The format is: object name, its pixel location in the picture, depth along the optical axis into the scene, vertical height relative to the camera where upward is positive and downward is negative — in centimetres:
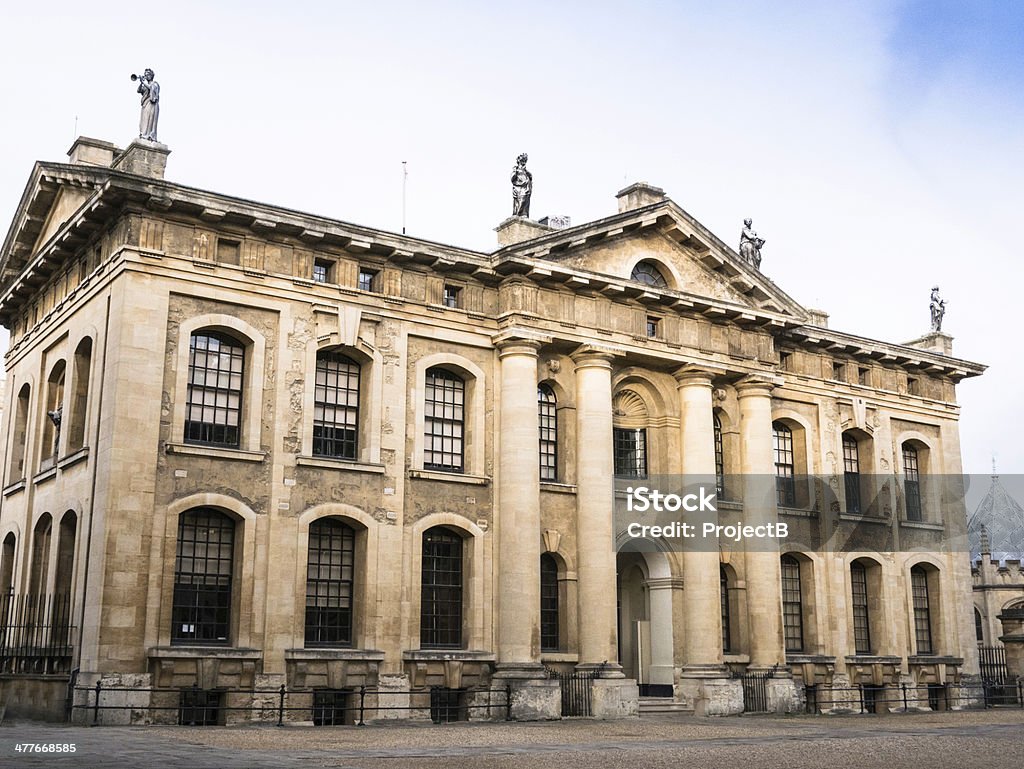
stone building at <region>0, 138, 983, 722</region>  2661 +487
